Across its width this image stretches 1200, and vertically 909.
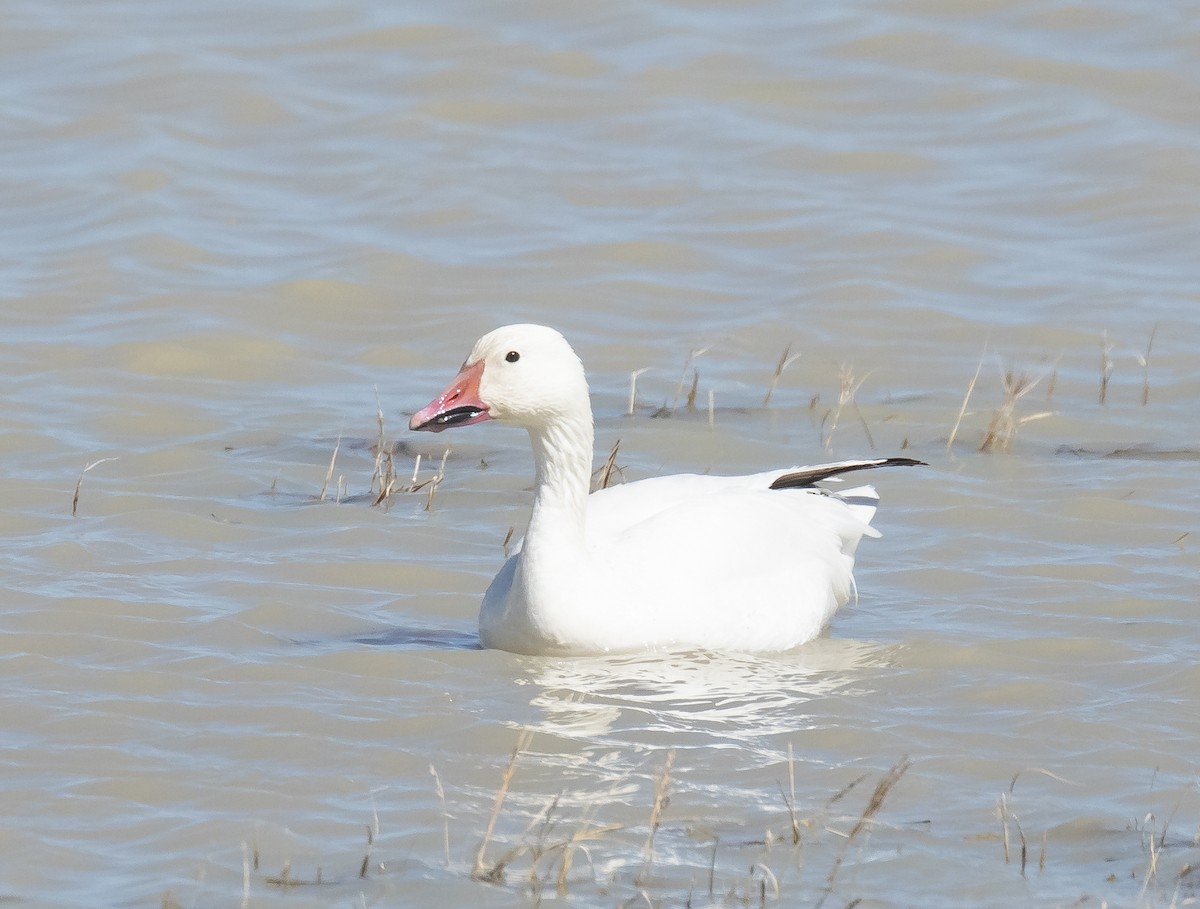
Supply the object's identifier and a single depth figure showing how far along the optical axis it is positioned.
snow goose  12.46
